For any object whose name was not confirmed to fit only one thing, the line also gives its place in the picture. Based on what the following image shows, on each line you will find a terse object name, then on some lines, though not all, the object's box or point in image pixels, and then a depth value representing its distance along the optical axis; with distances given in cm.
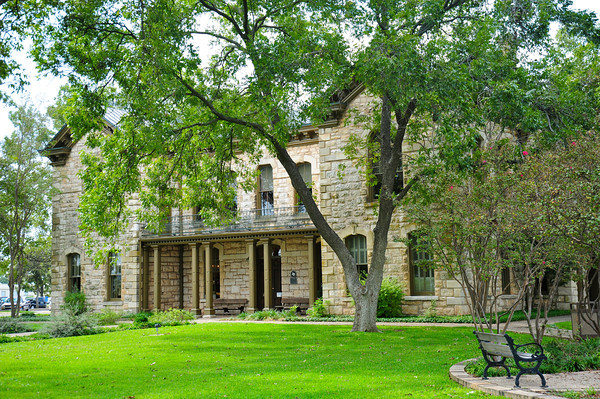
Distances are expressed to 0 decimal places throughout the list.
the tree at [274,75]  1263
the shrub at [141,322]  2006
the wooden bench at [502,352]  756
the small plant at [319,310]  2151
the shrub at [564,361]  871
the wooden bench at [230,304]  2577
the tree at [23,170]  2780
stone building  2133
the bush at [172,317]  2079
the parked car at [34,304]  5522
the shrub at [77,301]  2618
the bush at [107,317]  2251
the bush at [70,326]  1812
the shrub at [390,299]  1995
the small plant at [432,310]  1947
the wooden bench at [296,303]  2405
